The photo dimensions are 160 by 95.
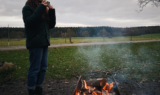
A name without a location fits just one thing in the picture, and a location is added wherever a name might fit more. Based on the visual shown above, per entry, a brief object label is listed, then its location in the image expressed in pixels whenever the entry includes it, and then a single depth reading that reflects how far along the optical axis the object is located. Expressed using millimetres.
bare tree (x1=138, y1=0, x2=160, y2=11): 14071
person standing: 2094
